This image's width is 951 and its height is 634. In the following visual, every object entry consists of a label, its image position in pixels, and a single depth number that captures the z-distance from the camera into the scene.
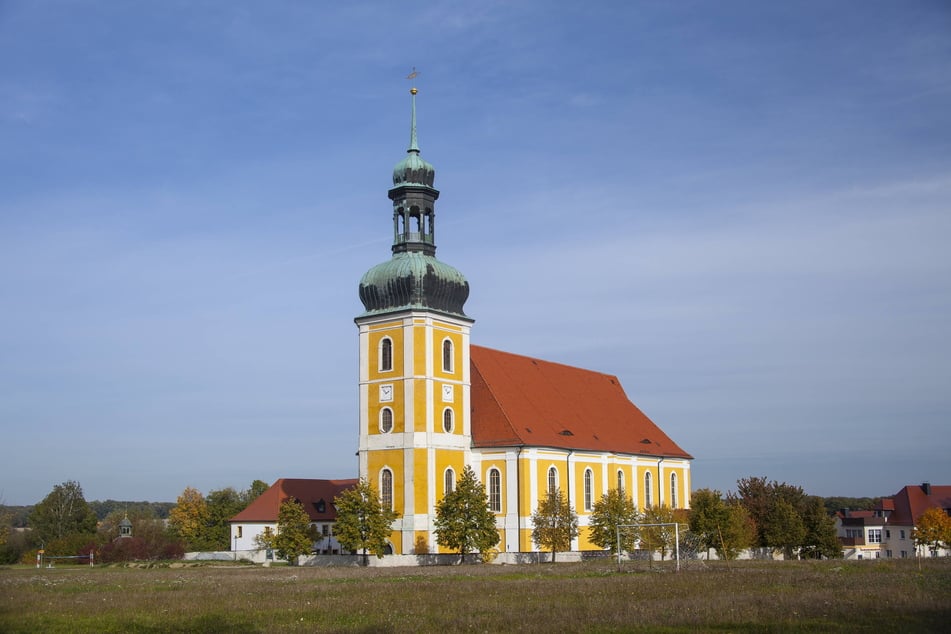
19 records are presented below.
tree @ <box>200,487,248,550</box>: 81.81
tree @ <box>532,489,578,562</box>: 57.75
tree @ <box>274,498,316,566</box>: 57.09
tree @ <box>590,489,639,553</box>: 61.75
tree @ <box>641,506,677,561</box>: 56.22
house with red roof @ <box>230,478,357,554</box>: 72.38
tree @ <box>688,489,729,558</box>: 59.28
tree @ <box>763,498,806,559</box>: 65.81
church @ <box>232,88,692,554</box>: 57.75
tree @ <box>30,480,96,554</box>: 82.56
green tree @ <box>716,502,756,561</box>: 58.97
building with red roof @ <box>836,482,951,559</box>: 89.25
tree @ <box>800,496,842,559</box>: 68.25
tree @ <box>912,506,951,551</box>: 76.06
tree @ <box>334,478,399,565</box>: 54.50
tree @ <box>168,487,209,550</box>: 87.10
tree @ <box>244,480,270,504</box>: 97.65
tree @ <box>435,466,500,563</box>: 54.31
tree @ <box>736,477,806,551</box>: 66.06
